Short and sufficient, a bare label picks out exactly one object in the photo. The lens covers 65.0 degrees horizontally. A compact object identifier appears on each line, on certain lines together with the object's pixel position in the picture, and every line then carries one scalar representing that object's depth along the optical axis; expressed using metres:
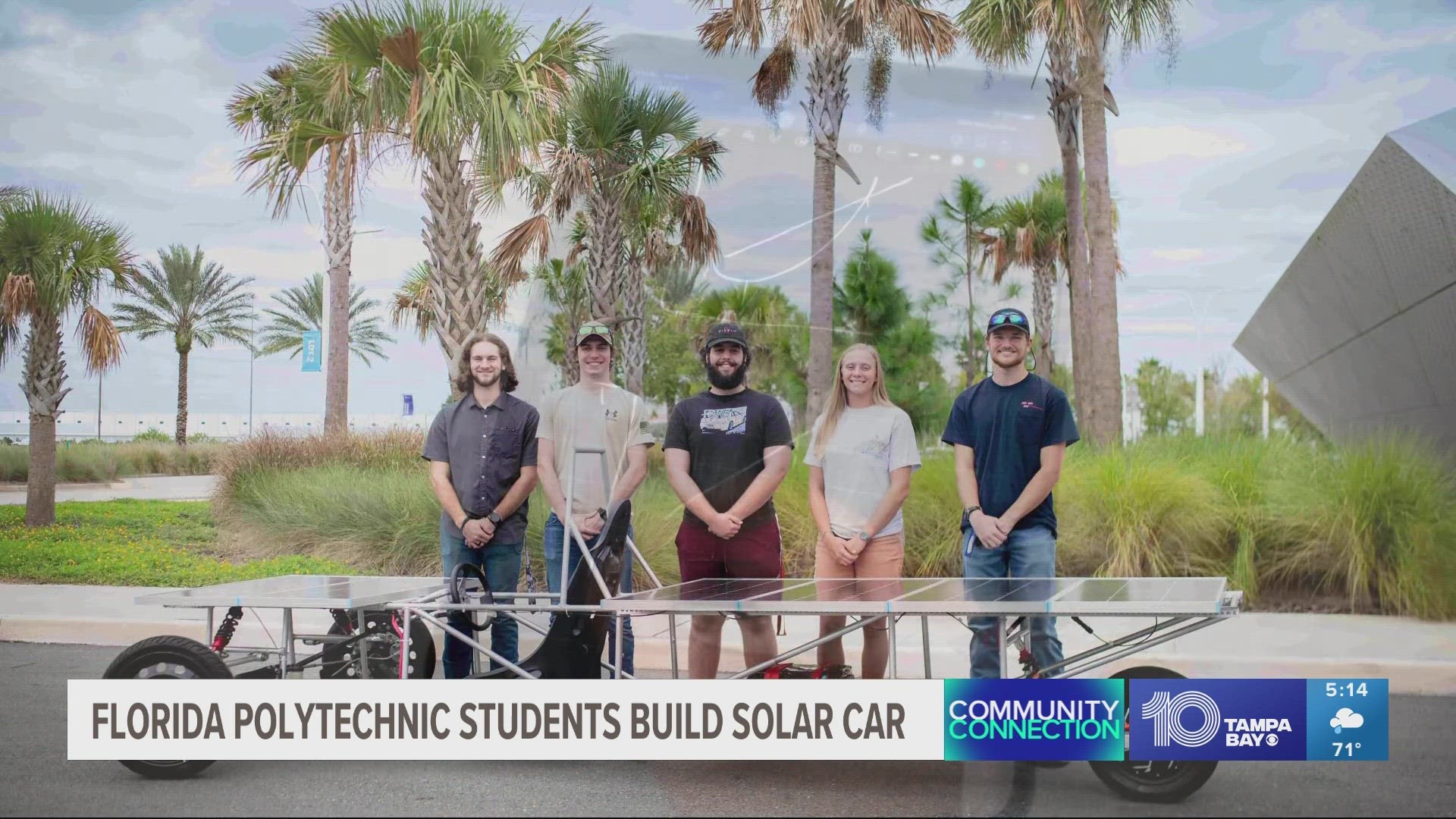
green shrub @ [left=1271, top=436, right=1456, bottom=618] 7.73
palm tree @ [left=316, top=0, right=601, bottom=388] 9.99
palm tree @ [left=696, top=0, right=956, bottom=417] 8.44
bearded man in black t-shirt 4.65
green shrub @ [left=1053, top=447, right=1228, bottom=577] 8.43
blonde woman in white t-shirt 4.75
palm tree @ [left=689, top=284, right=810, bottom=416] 8.11
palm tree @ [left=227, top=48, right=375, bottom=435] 10.48
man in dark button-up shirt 5.12
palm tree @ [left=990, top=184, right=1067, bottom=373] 8.69
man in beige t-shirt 4.98
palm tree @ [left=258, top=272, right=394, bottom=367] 32.34
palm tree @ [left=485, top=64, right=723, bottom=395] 8.57
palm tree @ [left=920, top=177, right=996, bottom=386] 8.33
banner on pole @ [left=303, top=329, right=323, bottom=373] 16.34
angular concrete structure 9.73
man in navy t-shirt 4.58
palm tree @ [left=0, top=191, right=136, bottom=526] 12.21
